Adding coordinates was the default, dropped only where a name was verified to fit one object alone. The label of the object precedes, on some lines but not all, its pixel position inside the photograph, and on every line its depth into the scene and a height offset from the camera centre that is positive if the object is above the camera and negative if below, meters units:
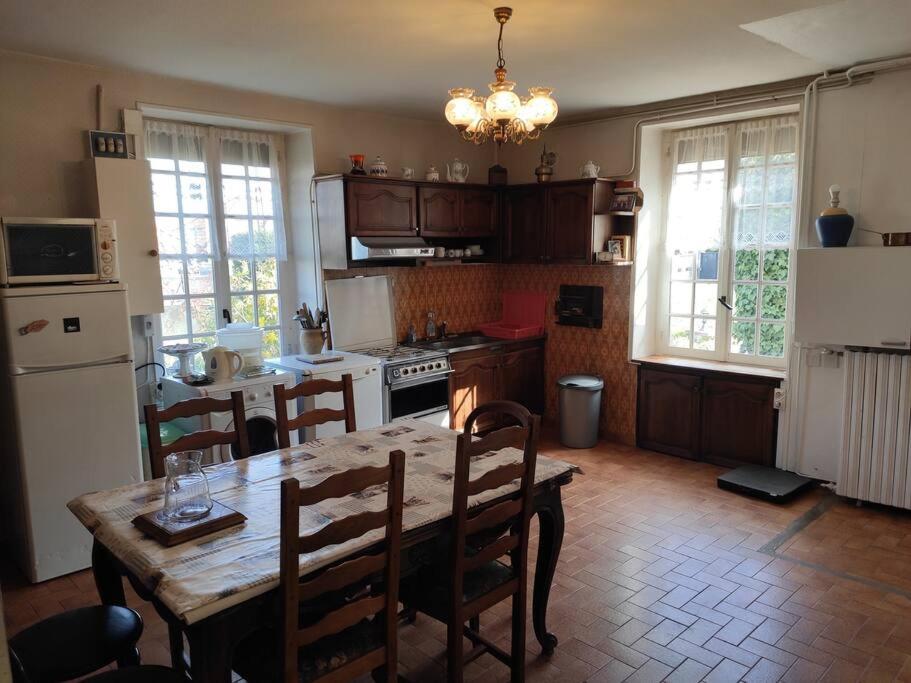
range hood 4.70 +0.09
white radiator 3.98 -1.09
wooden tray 1.91 -0.77
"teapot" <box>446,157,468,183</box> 5.52 +0.73
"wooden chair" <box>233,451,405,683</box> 1.73 -0.99
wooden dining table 1.70 -0.81
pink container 5.91 -0.56
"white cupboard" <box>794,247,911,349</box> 3.85 -0.27
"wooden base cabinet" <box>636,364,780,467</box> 4.75 -1.21
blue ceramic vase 4.07 +0.17
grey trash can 5.35 -1.24
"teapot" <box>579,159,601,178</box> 5.26 +0.69
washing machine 3.88 -0.88
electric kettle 4.02 -0.59
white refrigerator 3.21 -0.73
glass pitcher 2.04 -0.69
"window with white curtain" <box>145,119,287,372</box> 4.39 +0.26
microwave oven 3.18 +0.08
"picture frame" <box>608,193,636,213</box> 5.18 +0.42
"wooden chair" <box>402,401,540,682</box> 2.17 -1.07
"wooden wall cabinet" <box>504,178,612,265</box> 5.22 +0.30
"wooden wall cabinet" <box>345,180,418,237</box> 4.71 +0.39
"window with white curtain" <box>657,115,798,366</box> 4.83 +0.11
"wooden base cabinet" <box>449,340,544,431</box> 5.32 -1.01
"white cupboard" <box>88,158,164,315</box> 3.74 +0.27
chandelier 2.71 +0.62
